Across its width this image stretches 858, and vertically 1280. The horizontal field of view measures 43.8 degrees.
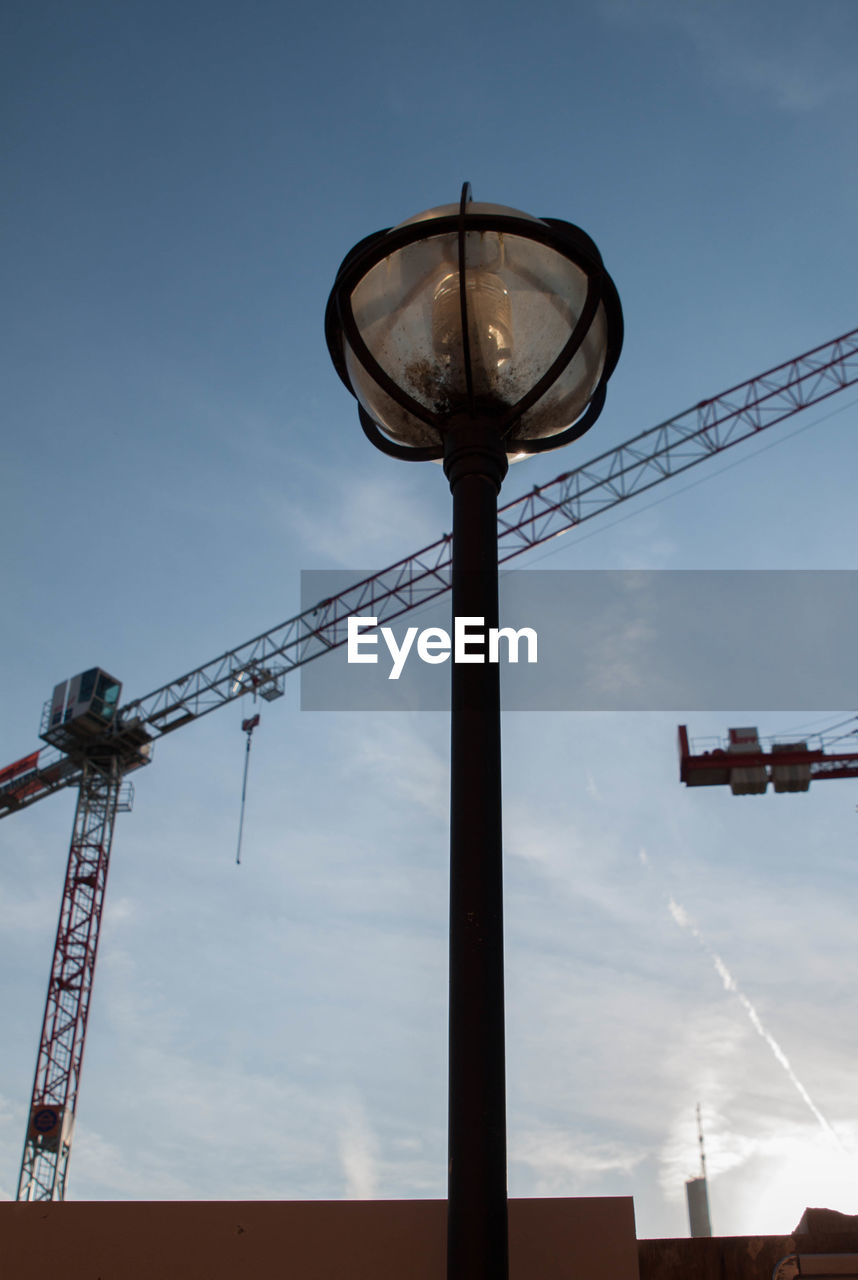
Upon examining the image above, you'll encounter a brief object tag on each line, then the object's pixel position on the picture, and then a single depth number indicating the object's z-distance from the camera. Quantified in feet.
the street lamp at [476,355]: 8.35
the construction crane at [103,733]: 134.51
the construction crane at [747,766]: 124.36
